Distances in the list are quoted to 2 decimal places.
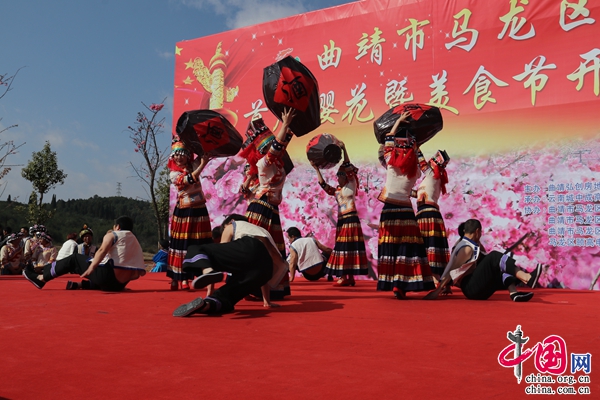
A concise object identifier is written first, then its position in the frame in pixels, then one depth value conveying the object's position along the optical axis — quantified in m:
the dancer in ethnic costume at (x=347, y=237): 6.70
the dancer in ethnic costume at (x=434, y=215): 5.79
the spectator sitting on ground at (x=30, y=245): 8.31
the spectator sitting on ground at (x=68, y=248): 7.21
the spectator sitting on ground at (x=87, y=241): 8.27
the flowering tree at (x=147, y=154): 13.57
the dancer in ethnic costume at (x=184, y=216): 5.57
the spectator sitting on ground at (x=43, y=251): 7.99
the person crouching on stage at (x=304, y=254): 6.98
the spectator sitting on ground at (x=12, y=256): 8.09
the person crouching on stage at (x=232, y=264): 3.40
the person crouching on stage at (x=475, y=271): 4.42
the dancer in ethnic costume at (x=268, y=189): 4.54
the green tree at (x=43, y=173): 15.60
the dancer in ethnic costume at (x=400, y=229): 4.61
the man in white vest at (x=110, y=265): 4.98
